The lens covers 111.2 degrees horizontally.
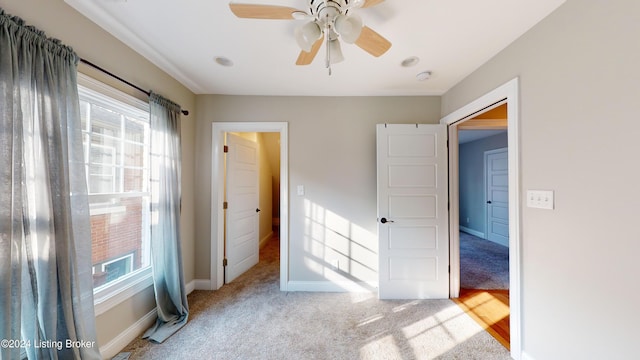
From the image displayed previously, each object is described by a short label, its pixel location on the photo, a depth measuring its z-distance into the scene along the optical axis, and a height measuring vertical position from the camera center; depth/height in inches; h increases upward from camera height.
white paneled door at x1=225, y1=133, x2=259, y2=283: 114.1 -14.1
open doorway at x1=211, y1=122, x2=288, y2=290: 105.9 -6.6
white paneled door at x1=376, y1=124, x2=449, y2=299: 97.7 -10.6
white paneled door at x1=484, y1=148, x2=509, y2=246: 183.5 -12.8
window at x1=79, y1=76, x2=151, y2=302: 62.4 +0.5
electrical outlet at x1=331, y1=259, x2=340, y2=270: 105.3 -39.4
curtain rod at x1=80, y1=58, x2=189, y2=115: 56.6 +31.0
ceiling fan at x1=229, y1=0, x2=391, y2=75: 44.2 +34.8
